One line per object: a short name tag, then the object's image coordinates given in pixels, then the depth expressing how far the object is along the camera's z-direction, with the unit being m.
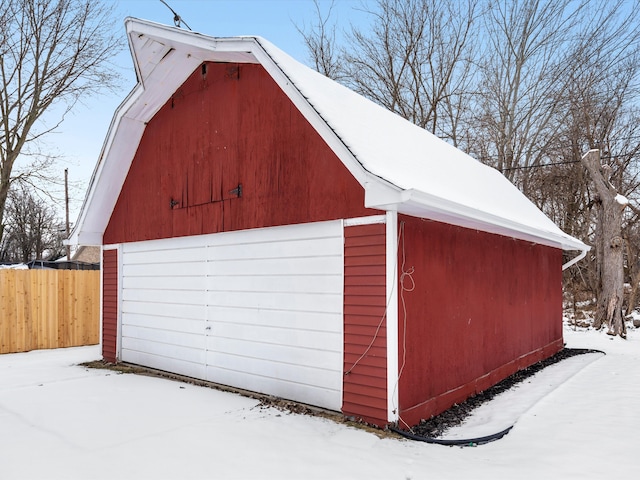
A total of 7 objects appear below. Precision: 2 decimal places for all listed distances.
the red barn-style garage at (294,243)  4.53
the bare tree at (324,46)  19.17
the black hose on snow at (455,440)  4.07
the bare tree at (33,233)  37.28
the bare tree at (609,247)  11.80
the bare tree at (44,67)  14.47
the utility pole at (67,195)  23.47
